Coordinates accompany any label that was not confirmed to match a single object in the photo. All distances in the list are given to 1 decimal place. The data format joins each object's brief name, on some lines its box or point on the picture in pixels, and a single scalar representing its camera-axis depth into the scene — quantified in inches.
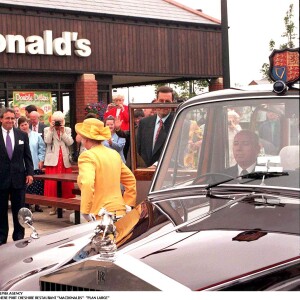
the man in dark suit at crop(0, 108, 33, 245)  374.3
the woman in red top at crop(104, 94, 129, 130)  475.5
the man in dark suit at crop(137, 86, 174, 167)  253.9
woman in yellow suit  263.7
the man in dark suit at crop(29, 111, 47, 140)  534.9
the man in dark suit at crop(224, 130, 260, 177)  154.6
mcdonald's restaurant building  864.3
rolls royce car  121.3
